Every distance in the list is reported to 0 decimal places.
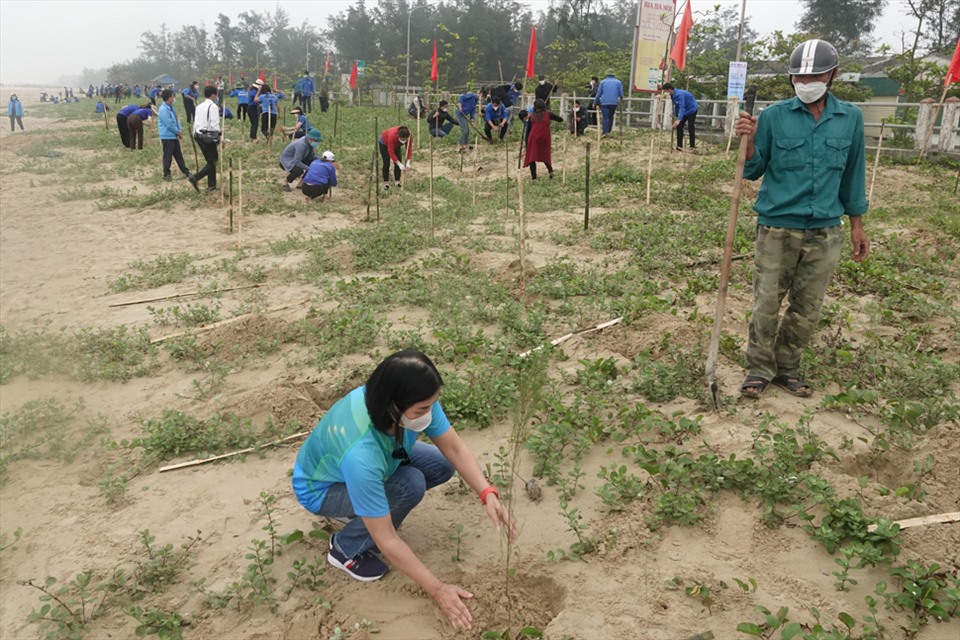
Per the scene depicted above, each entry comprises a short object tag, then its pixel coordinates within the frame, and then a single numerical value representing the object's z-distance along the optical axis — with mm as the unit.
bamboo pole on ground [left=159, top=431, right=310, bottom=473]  3479
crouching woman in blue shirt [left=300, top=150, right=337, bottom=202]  10242
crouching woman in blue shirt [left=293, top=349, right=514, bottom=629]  2279
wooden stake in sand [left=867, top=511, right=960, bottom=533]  2625
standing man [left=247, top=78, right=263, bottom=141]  14962
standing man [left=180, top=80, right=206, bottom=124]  16294
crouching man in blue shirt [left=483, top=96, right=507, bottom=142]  15172
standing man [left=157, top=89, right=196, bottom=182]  10406
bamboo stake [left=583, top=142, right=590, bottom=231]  7504
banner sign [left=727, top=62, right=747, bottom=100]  10633
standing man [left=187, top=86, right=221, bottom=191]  10203
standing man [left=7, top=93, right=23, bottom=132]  24030
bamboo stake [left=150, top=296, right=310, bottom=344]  5074
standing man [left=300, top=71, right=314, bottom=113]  21531
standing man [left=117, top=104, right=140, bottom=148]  14453
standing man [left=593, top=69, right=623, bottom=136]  14453
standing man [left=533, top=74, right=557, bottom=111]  13344
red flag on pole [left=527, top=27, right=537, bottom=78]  16031
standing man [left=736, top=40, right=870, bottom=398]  3461
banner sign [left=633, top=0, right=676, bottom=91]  14906
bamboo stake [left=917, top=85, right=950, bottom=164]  11398
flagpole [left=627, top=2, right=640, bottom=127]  14764
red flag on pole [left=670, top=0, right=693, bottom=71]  14609
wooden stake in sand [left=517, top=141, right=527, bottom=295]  5660
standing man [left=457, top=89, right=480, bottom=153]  14323
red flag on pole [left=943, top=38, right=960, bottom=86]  10268
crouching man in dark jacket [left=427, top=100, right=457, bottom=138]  13750
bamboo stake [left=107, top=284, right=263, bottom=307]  5965
